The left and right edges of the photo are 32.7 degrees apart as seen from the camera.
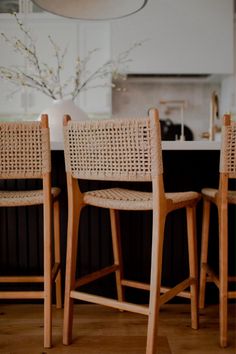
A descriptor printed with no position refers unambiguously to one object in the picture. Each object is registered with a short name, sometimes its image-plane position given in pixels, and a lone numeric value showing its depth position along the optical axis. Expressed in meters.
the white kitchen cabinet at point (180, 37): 3.97
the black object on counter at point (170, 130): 4.29
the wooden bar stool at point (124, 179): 1.37
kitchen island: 2.02
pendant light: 1.86
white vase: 1.98
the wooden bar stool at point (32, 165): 1.53
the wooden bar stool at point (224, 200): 1.51
